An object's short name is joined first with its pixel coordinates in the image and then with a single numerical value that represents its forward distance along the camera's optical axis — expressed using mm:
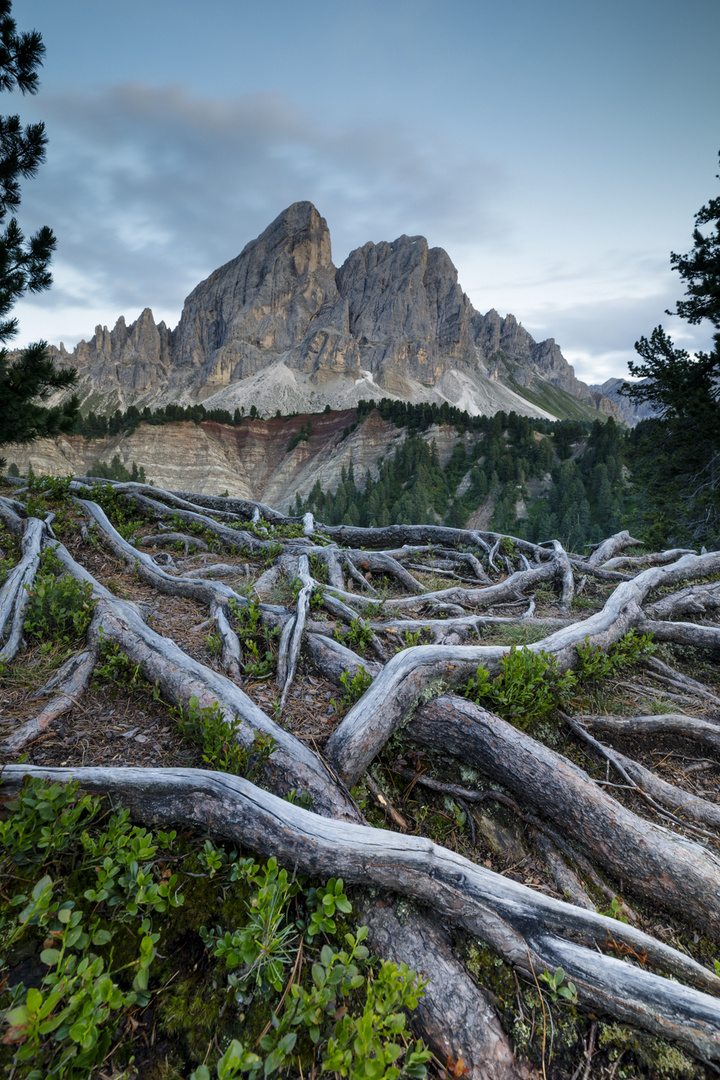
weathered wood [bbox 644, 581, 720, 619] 6750
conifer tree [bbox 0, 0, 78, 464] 8359
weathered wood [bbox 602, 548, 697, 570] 9586
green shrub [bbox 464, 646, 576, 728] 4043
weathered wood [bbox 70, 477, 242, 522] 10914
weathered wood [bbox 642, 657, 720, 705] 5188
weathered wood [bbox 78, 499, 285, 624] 6207
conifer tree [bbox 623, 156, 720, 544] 15461
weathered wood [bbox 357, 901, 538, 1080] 2008
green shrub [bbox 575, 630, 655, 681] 4918
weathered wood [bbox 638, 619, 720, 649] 5910
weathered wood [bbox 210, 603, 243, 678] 4953
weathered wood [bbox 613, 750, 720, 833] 3691
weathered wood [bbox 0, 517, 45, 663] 4891
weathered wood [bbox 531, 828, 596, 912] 2990
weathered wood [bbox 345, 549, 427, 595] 8575
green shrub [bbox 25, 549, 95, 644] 5031
